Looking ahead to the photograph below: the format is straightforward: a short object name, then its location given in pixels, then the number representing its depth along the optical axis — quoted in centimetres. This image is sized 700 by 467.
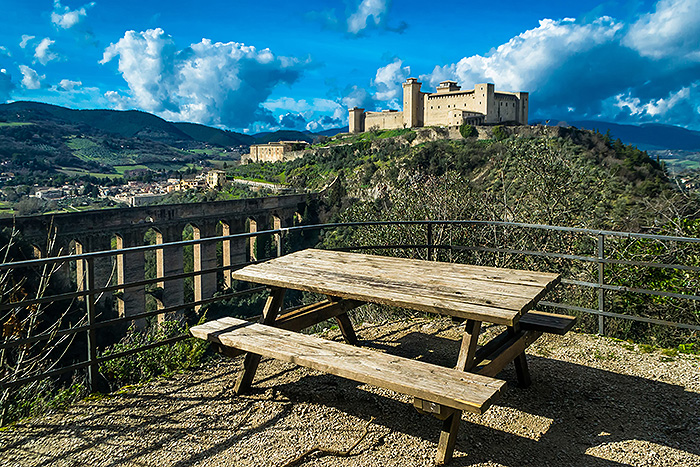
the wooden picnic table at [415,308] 179
